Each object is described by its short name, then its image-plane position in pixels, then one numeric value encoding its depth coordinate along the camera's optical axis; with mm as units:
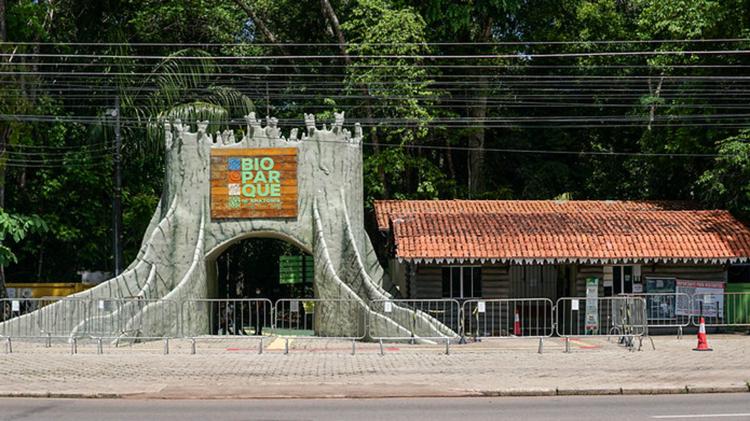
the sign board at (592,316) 28219
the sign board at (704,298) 28297
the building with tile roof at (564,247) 28844
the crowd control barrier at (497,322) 28656
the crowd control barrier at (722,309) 28391
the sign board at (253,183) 29906
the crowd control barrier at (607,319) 23719
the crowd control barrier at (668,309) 27812
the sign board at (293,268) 37000
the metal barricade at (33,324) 25734
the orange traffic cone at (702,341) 23275
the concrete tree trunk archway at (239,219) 29781
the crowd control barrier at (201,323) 27173
